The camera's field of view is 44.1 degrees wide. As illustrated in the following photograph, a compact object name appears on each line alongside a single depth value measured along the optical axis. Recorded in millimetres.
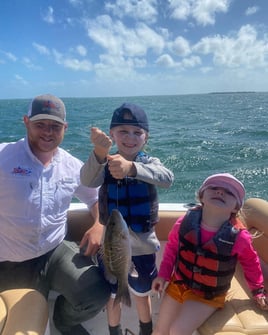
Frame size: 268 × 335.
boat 1861
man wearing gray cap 2436
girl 2184
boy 2158
